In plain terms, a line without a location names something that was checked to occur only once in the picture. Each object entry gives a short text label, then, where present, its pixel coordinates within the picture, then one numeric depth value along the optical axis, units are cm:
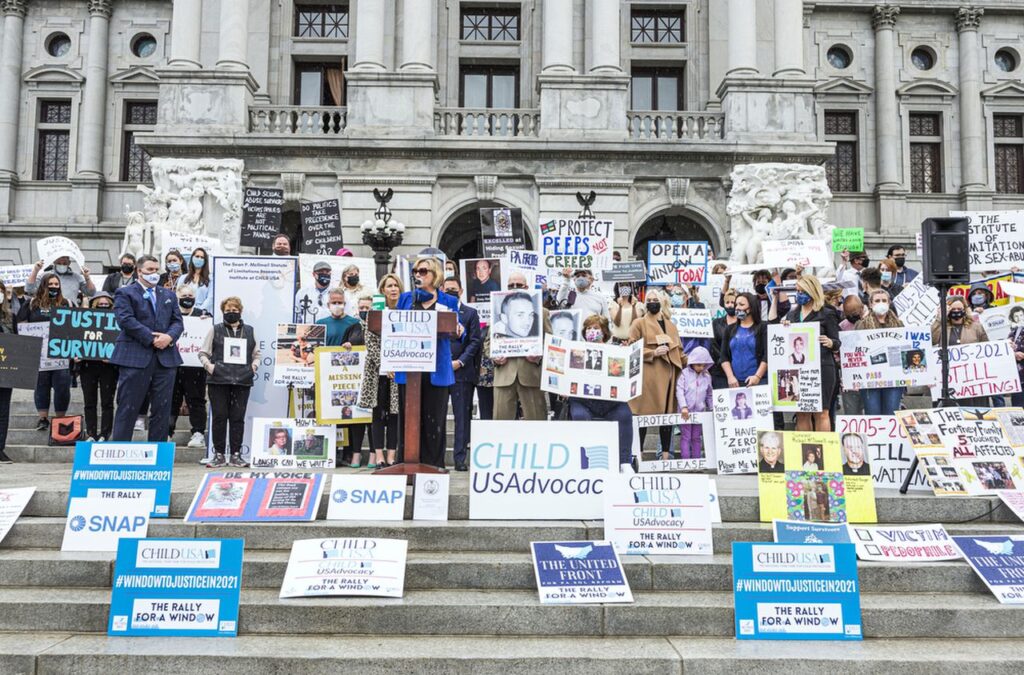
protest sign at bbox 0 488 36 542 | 697
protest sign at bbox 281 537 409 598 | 618
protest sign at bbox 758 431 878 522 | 724
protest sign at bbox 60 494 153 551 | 681
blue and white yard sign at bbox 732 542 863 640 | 593
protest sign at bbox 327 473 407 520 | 716
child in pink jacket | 1015
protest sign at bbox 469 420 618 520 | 732
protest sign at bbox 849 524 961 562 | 675
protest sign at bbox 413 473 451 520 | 727
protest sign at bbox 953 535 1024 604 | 637
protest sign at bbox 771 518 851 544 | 661
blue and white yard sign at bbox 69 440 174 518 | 699
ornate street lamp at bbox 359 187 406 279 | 1892
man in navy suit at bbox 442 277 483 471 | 948
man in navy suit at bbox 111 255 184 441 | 909
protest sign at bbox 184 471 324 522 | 706
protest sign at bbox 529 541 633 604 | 614
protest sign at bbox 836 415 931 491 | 840
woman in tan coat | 1014
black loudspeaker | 903
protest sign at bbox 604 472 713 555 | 681
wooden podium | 795
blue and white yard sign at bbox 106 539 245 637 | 586
